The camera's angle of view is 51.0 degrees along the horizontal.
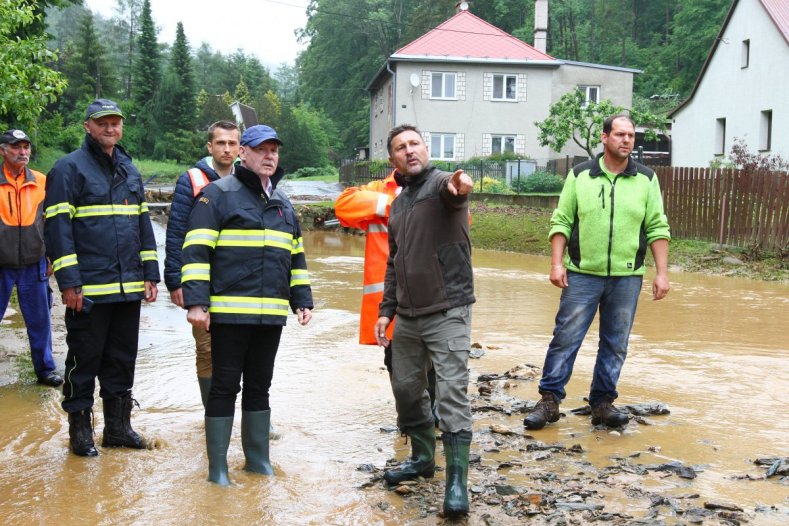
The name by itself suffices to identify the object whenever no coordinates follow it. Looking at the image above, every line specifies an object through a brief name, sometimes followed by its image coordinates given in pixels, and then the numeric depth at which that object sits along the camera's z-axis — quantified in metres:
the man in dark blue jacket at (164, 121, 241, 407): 5.65
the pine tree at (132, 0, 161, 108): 76.25
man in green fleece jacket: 5.95
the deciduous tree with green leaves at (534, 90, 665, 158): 31.83
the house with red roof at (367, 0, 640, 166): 42.56
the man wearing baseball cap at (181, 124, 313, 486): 4.71
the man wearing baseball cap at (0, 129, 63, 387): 6.97
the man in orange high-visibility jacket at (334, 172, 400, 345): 5.73
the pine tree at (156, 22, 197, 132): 68.93
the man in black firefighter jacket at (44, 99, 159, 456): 5.22
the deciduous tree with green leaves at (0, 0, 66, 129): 9.05
